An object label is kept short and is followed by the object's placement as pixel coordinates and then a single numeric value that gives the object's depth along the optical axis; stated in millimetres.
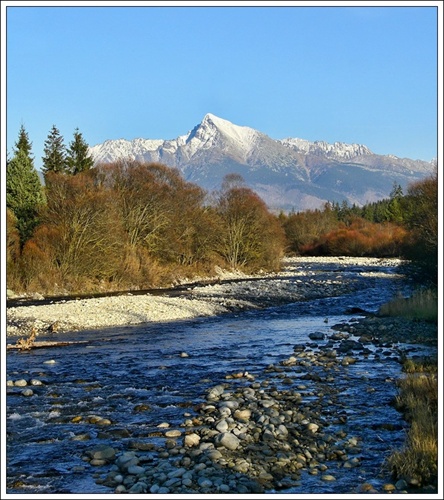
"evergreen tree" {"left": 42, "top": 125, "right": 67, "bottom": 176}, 69744
